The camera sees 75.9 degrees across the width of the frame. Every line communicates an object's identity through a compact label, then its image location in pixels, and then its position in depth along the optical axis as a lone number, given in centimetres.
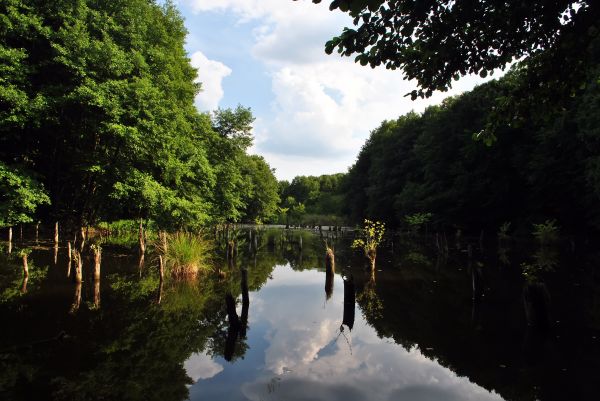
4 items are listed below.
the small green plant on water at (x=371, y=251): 1820
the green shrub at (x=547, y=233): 3328
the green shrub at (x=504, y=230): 3885
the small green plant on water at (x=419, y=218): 4522
